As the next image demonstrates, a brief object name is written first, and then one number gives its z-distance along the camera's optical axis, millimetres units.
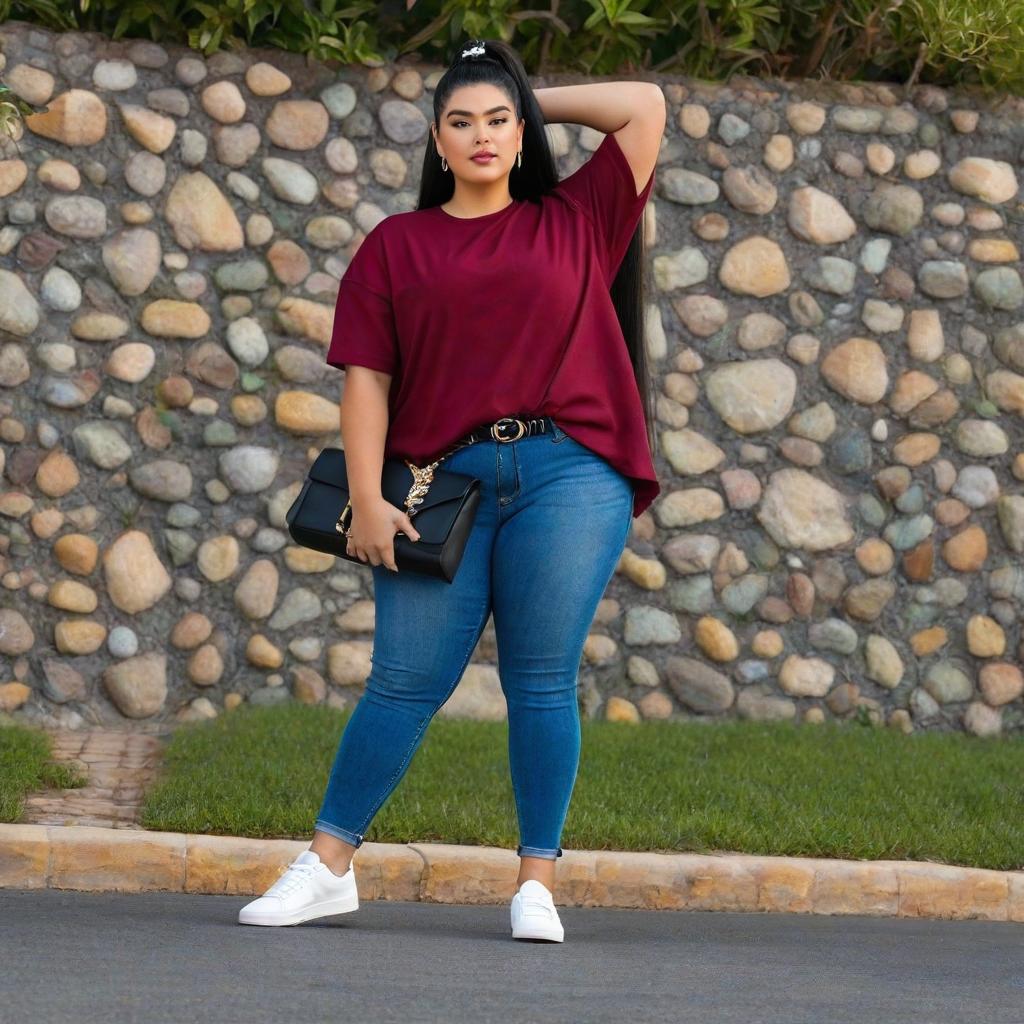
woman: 7027
